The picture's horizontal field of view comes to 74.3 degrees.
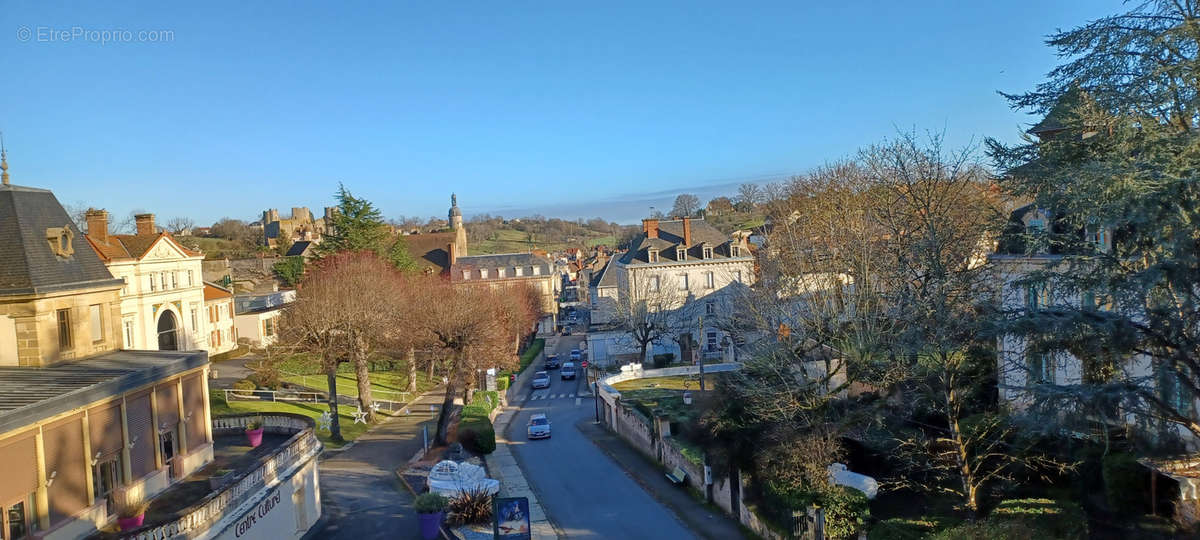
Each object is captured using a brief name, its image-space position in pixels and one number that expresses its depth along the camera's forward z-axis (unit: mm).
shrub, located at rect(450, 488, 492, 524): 19094
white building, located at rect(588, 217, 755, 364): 51656
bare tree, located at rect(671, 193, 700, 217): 126562
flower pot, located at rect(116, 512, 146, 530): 14508
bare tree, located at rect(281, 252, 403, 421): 32938
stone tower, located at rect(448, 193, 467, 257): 86875
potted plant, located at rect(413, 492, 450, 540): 18438
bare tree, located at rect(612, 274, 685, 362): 48375
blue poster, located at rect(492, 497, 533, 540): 17016
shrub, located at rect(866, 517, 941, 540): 14492
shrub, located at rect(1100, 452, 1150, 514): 14375
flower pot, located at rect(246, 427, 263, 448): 22625
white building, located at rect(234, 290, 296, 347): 53719
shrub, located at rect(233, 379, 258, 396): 36719
